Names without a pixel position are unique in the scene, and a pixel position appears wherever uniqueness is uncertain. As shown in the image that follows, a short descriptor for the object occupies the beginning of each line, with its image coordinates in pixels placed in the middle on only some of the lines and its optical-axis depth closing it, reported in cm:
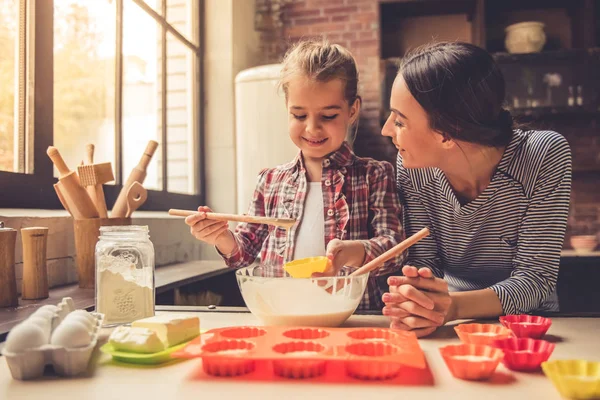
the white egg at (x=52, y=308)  79
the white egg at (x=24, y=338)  68
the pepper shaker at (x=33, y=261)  126
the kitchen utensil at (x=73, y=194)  145
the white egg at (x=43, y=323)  71
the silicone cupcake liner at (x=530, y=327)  84
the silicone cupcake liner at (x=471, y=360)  64
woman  124
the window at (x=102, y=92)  173
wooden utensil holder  147
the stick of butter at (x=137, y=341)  74
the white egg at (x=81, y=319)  73
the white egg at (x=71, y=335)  69
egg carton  68
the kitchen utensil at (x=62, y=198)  150
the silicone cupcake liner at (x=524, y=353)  68
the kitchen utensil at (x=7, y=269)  116
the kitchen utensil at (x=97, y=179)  149
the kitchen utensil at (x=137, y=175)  167
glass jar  99
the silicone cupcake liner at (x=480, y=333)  78
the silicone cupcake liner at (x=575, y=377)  57
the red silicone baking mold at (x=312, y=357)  66
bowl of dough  90
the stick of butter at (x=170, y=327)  77
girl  141
